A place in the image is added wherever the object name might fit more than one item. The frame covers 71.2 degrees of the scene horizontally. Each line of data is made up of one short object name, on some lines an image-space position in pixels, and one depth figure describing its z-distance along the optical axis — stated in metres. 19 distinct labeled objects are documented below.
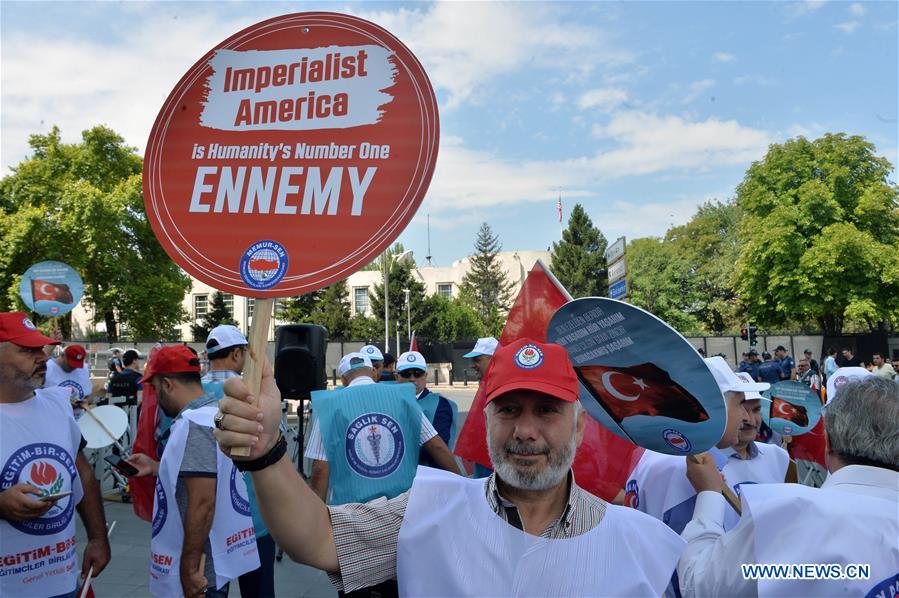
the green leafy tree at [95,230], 32.06
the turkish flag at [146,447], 3.64
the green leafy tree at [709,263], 56.34
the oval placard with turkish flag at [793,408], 5.61
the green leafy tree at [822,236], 32.78
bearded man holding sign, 1.63
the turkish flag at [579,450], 3.43
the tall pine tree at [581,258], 61.72
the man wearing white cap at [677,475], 2.99
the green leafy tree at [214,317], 55.72
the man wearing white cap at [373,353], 6.54
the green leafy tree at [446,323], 58.41
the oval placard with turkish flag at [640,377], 2.08
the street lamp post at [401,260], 54.65
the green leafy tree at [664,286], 56.38
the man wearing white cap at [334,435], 4.08
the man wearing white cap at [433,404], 6.17
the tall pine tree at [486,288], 73.62
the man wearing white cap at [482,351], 6.73
